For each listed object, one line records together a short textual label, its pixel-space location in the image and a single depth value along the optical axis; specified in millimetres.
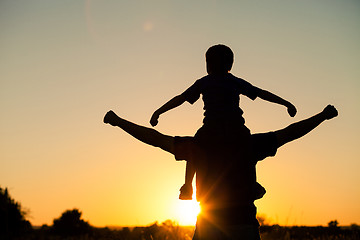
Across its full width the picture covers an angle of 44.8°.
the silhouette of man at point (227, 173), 4344
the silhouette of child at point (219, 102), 4555
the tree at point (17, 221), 22922
